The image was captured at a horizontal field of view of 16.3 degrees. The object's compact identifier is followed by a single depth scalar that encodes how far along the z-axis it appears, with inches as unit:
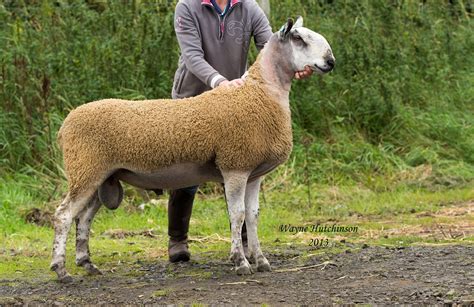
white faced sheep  432.0
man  460.9
